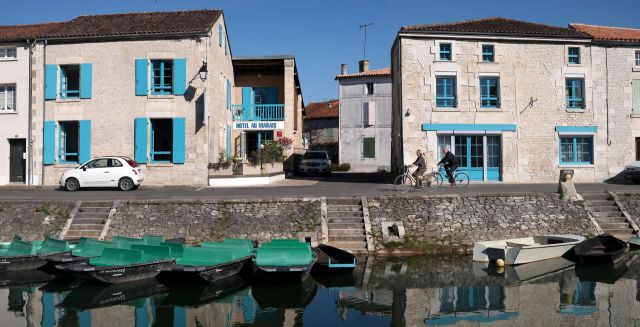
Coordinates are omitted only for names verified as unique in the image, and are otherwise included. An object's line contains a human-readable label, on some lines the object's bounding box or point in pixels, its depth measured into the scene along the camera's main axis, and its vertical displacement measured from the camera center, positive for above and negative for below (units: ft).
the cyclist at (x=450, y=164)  56.75 +0.74
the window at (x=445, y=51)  69.10 +16.09
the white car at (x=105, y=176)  61.21 -0.58
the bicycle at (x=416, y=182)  56.03 -1.34
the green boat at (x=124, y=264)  33.66 -6.27
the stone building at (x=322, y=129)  145.18 +12.05
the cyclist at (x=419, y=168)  55.32 +0.29
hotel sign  86.28 +7.72
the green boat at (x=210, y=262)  34.00 -6.31
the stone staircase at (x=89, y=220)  45.70 -4.53
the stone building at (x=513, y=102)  68.49 +9.26
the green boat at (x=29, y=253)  38.17 -6.17
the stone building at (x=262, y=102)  86.38 +12.12
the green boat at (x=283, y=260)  34.27 -6.28
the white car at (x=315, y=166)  91.45 +0.86
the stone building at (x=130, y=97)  67.31 +9.85
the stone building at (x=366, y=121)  118.32 +11.55
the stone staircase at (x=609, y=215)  46.96 -4.26
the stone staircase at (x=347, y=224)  43.88 -4.78
